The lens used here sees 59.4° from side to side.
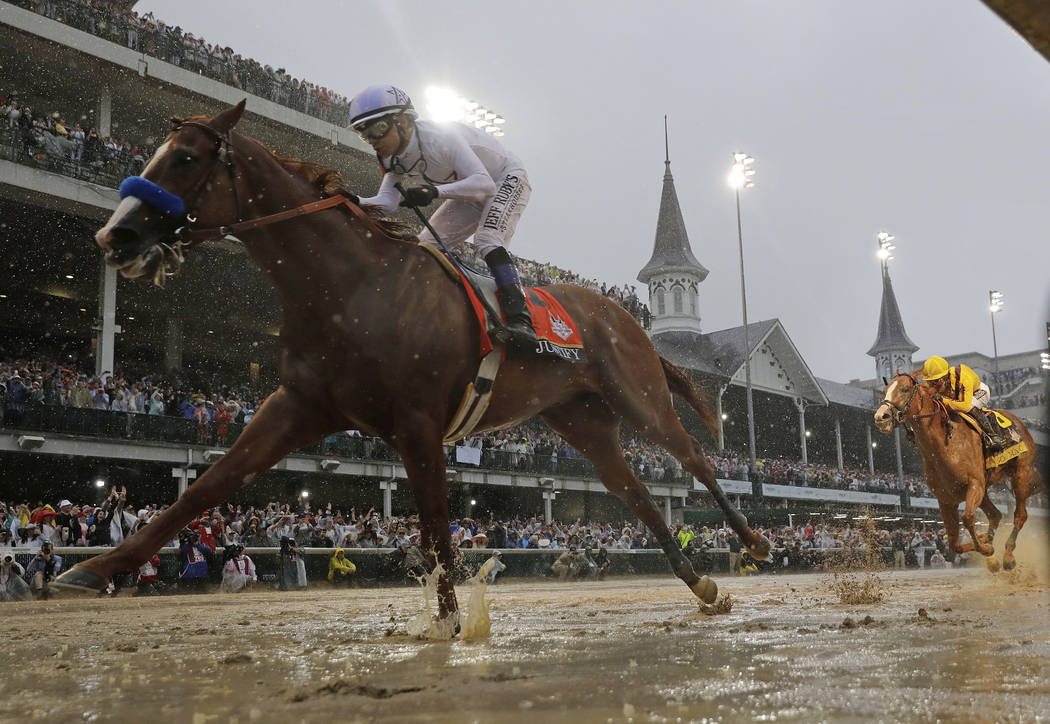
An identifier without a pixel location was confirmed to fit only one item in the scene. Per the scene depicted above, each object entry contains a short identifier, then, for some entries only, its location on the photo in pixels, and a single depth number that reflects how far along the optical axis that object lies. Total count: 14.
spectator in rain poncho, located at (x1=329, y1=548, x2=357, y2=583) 17.52
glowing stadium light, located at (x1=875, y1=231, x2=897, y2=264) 45.09
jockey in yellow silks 10.40
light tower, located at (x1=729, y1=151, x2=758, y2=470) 33.78
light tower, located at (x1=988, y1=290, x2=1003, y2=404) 50.68
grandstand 19.62
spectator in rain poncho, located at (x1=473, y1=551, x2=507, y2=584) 19.77
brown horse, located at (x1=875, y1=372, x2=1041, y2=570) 10.16
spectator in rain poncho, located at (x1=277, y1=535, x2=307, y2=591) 16.64
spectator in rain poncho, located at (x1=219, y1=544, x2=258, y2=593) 15.45
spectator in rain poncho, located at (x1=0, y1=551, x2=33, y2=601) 12.67
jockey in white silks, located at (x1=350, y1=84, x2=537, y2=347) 4.86
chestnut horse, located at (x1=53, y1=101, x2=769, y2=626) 4.08
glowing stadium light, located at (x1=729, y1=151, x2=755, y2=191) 34.62
